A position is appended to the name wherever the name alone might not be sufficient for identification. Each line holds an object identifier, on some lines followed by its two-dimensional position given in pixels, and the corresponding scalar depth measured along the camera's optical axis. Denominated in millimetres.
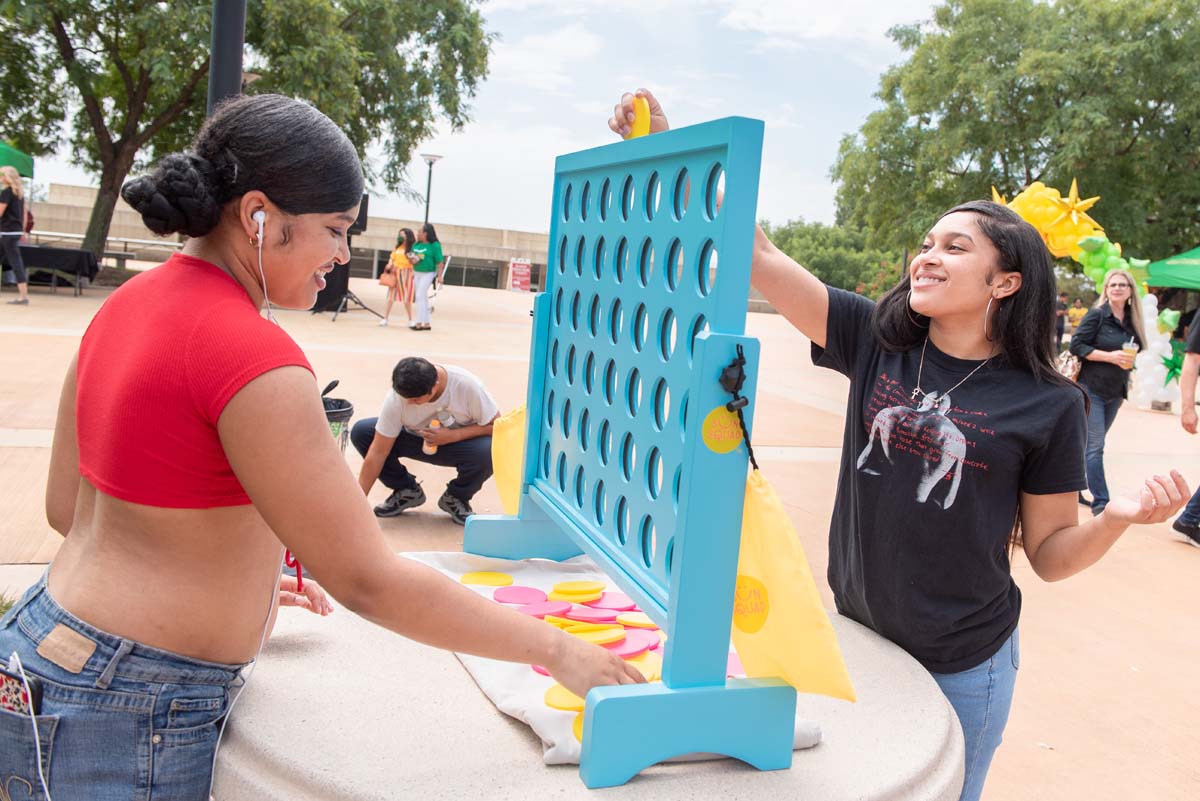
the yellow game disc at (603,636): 1923
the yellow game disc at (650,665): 1813
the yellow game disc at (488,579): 2193
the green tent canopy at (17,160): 14702
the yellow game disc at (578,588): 2184
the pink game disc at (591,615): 2049
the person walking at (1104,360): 6504
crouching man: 5301
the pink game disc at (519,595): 2084
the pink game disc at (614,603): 2143
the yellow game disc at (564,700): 1605
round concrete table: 1425
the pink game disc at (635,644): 1906
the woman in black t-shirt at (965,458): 1869
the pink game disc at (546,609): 2025
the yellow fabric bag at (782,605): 1438
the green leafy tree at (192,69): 14312
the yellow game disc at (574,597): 2150
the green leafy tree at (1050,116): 22156
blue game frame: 1411
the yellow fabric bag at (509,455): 2393
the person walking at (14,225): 12547
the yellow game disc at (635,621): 2053
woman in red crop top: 1243
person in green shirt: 14336
